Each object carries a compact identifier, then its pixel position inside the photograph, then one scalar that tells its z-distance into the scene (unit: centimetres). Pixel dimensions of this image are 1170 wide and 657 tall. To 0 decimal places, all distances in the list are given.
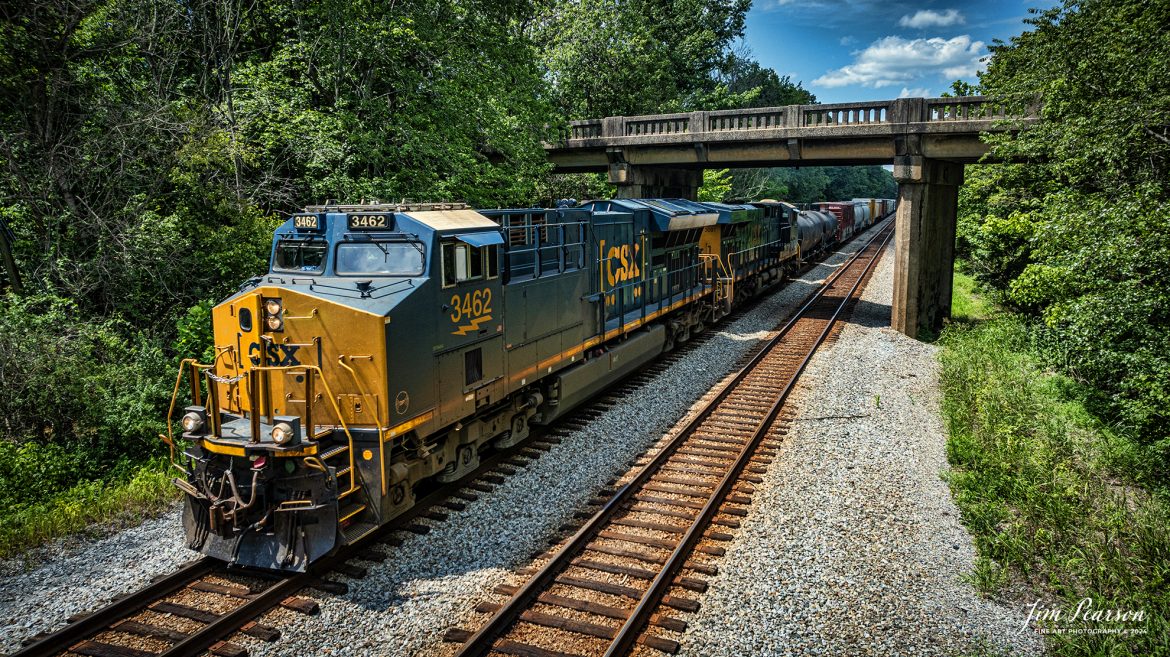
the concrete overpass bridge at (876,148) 1909
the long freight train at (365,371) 694
